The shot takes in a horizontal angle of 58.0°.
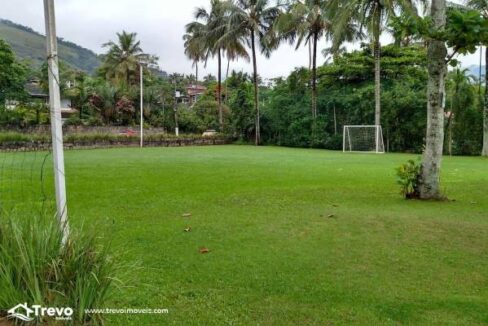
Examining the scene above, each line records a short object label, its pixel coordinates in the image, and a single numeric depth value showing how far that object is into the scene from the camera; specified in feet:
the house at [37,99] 102.25
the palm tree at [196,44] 96.80
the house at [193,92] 164.93
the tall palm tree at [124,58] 128.98
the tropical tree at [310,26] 77.66
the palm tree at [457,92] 64.28
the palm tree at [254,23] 86.94
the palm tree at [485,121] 59.77
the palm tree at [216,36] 90.12
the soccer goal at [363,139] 70.79
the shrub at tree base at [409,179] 21.90
